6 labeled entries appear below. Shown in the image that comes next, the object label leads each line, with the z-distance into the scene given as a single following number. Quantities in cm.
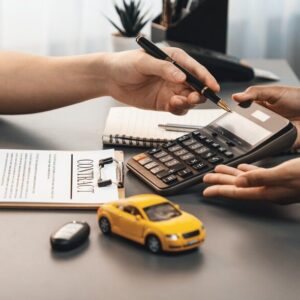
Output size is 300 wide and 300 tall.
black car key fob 90
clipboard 103
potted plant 194
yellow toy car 87
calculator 109
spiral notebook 129
